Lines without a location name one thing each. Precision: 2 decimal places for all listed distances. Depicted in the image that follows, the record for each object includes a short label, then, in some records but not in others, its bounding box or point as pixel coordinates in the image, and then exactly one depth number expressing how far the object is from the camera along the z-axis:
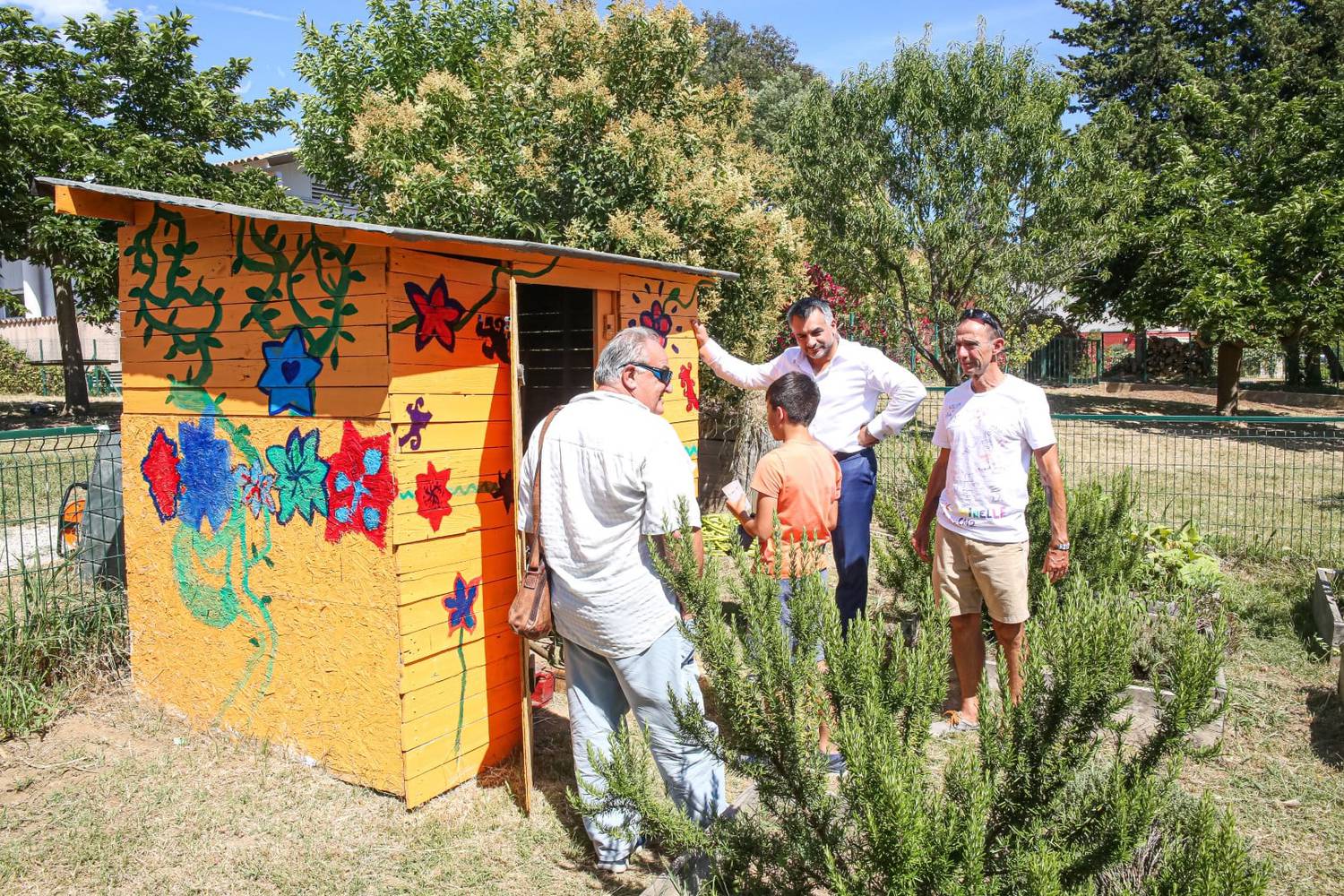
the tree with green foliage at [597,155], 8.57
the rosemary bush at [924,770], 2.13
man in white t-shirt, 3.93
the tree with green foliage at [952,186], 13.40
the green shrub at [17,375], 26.08
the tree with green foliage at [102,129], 14.40
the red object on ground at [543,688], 4.98
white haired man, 3.14
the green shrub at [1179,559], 5.95
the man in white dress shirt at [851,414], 4.31
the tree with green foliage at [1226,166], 16.31
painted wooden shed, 3.77
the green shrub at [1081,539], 5.43
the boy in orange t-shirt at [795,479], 3.70
